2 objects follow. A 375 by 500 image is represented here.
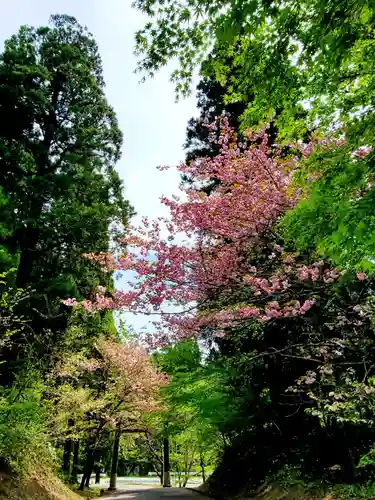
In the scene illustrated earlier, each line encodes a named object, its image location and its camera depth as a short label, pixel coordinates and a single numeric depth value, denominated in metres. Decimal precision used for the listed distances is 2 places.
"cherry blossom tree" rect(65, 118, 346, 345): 8.13
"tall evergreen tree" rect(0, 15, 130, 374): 14.75
